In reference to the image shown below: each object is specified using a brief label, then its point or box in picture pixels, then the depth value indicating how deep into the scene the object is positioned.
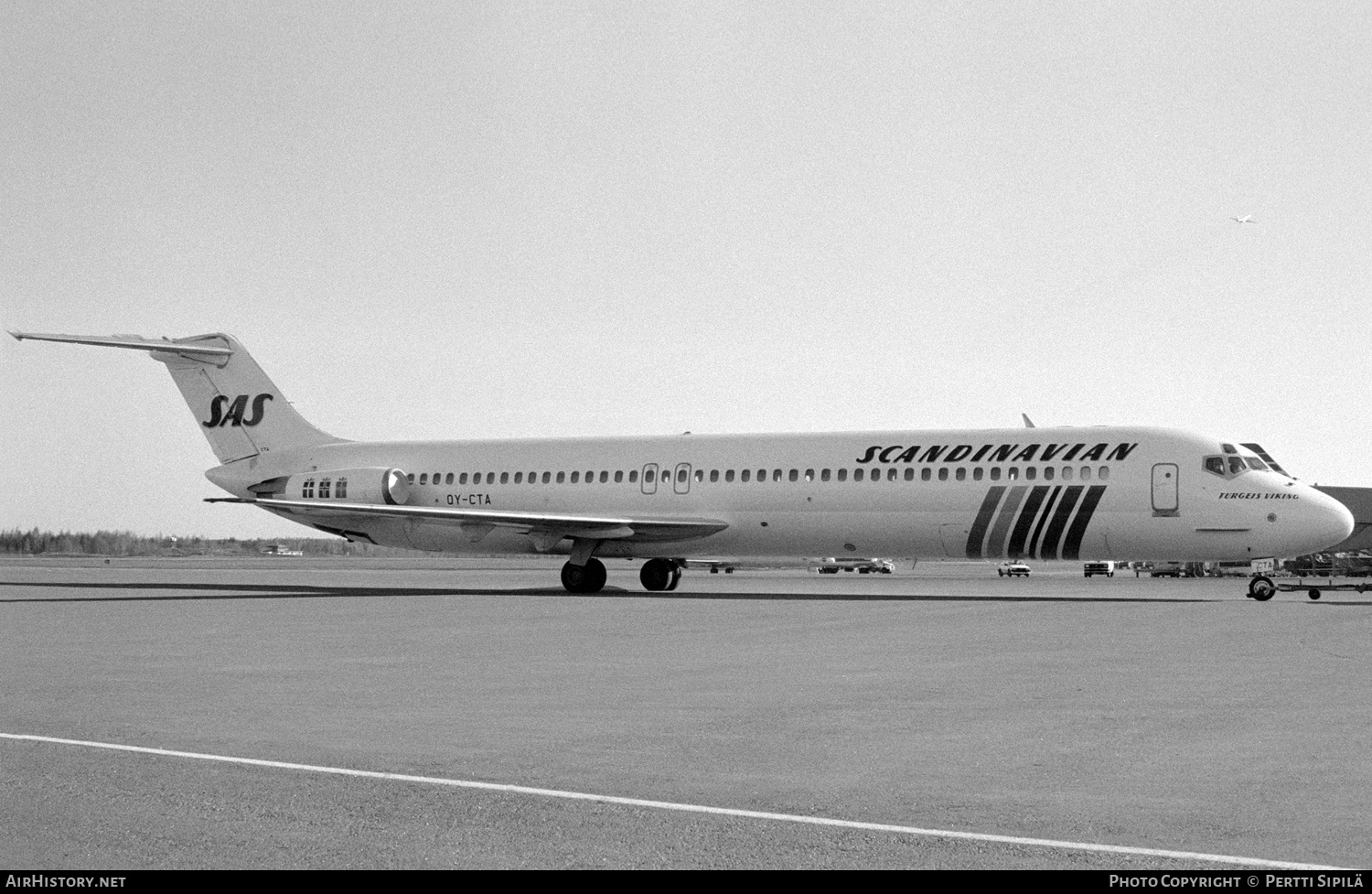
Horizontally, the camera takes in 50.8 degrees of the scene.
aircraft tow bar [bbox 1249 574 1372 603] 29.84
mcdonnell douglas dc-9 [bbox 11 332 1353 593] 30.55
